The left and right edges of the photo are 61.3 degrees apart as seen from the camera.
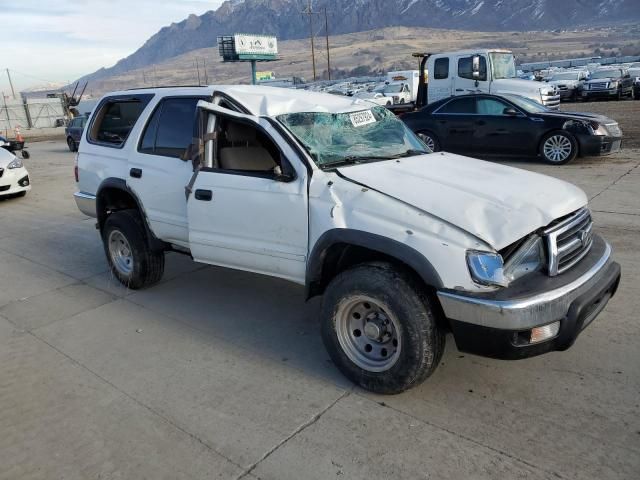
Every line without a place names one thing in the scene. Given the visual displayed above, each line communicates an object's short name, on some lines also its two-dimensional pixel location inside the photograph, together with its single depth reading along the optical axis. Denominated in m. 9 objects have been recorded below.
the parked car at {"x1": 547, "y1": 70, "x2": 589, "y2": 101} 28.11
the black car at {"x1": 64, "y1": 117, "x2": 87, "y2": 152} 21.30
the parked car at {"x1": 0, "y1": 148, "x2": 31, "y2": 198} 10.62
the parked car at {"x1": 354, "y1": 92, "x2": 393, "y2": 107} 25.83
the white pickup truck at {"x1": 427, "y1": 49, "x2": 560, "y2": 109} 14.57
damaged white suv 2.88
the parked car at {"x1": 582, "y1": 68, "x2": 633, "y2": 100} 26.69
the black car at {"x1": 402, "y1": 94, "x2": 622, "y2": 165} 10.48
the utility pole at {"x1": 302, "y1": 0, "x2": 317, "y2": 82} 58.01
